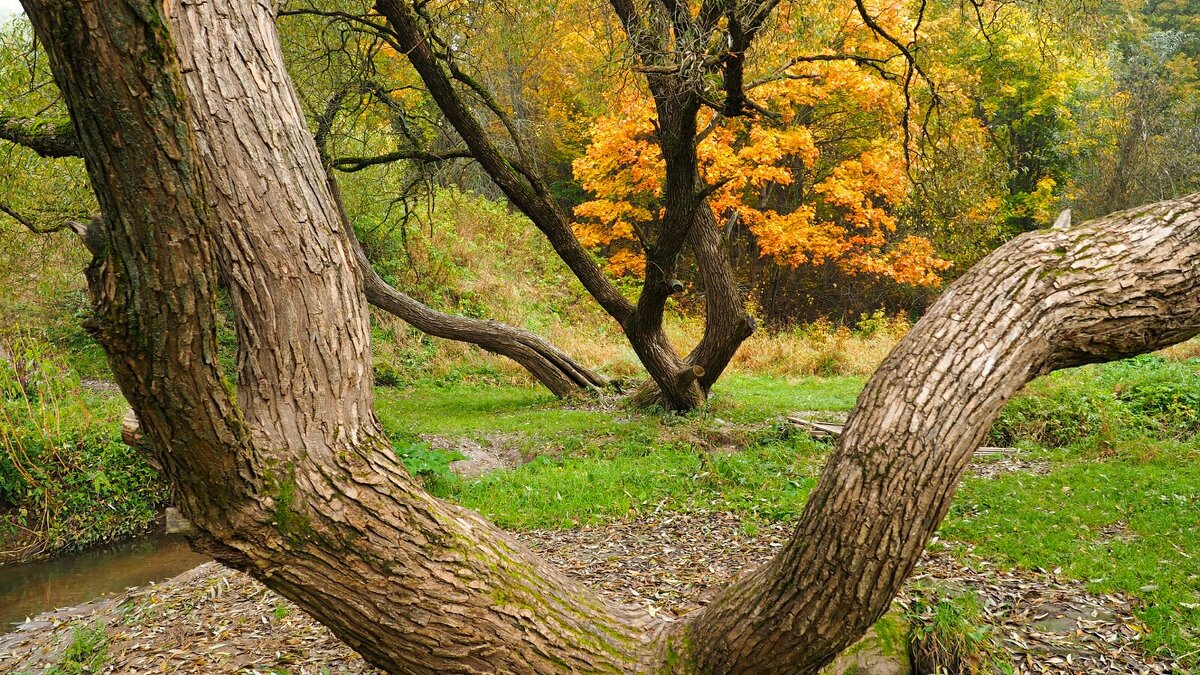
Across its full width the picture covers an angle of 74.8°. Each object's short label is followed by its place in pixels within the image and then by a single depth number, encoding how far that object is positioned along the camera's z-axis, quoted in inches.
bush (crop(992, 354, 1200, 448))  316.5
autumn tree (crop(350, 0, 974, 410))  264.8
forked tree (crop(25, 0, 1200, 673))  83.3
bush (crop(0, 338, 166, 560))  308.0
